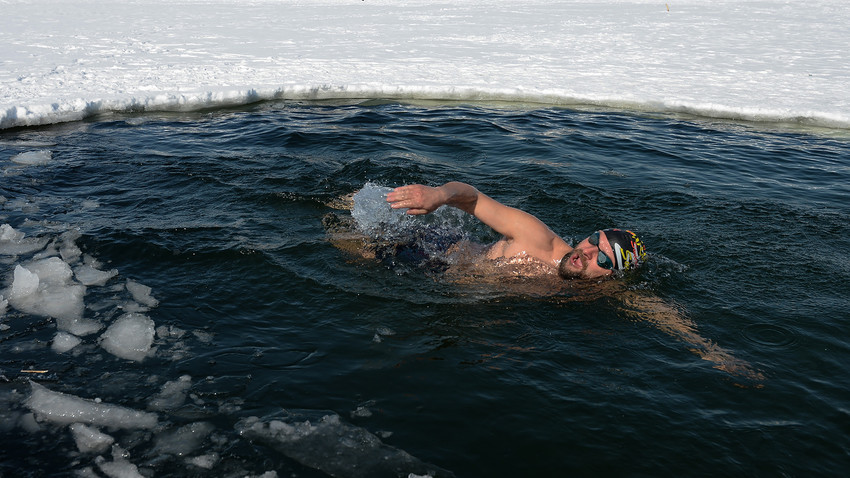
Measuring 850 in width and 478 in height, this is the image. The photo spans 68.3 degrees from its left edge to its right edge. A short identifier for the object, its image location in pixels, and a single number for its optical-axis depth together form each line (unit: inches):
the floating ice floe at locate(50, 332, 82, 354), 158.7
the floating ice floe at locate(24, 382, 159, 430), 134.3
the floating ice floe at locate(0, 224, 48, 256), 209.2
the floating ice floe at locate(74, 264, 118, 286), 193.5
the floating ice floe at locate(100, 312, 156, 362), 159.2
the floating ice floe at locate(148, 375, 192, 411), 140.3
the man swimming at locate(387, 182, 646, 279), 186.1
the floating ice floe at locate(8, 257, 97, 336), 171.2
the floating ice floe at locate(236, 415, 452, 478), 126.4
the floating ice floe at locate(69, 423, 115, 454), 127.2
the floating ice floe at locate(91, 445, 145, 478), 121.0
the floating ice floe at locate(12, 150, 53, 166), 298.8
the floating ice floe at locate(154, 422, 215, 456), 128.0
